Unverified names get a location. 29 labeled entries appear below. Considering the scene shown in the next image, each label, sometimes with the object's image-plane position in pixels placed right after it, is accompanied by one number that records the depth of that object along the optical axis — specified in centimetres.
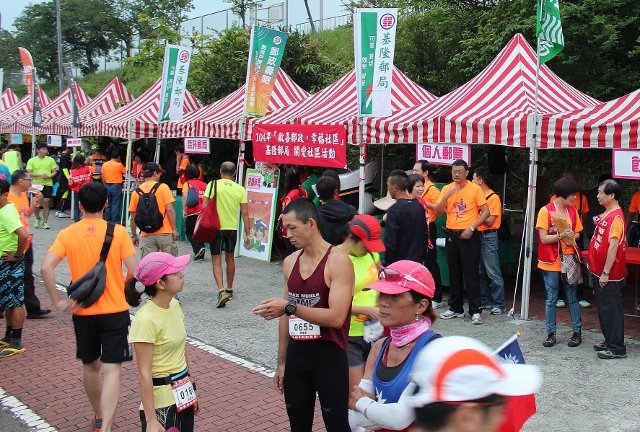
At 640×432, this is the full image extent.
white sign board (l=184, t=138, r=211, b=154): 1437
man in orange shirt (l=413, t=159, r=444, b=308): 906
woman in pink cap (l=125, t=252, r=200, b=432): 370
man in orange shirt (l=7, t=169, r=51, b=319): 766
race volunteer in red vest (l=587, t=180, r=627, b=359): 672
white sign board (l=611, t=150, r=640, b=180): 727
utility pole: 2729
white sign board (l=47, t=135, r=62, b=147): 2228
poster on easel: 1254
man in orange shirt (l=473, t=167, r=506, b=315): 859
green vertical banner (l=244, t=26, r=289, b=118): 1215
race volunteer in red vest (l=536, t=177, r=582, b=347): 718
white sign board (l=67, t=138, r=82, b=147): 1878
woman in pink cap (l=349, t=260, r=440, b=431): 269
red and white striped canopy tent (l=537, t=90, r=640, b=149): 721
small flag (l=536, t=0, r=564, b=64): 802
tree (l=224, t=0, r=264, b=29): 3083
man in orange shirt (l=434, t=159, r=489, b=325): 838
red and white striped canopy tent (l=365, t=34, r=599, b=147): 847
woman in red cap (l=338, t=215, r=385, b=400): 420
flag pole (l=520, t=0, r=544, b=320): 802
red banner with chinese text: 1061
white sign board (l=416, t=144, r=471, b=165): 884
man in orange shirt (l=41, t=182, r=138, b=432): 484
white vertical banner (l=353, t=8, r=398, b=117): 891
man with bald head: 920
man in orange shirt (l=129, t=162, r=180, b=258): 880
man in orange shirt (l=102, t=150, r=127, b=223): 1591
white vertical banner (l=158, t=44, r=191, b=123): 1389
